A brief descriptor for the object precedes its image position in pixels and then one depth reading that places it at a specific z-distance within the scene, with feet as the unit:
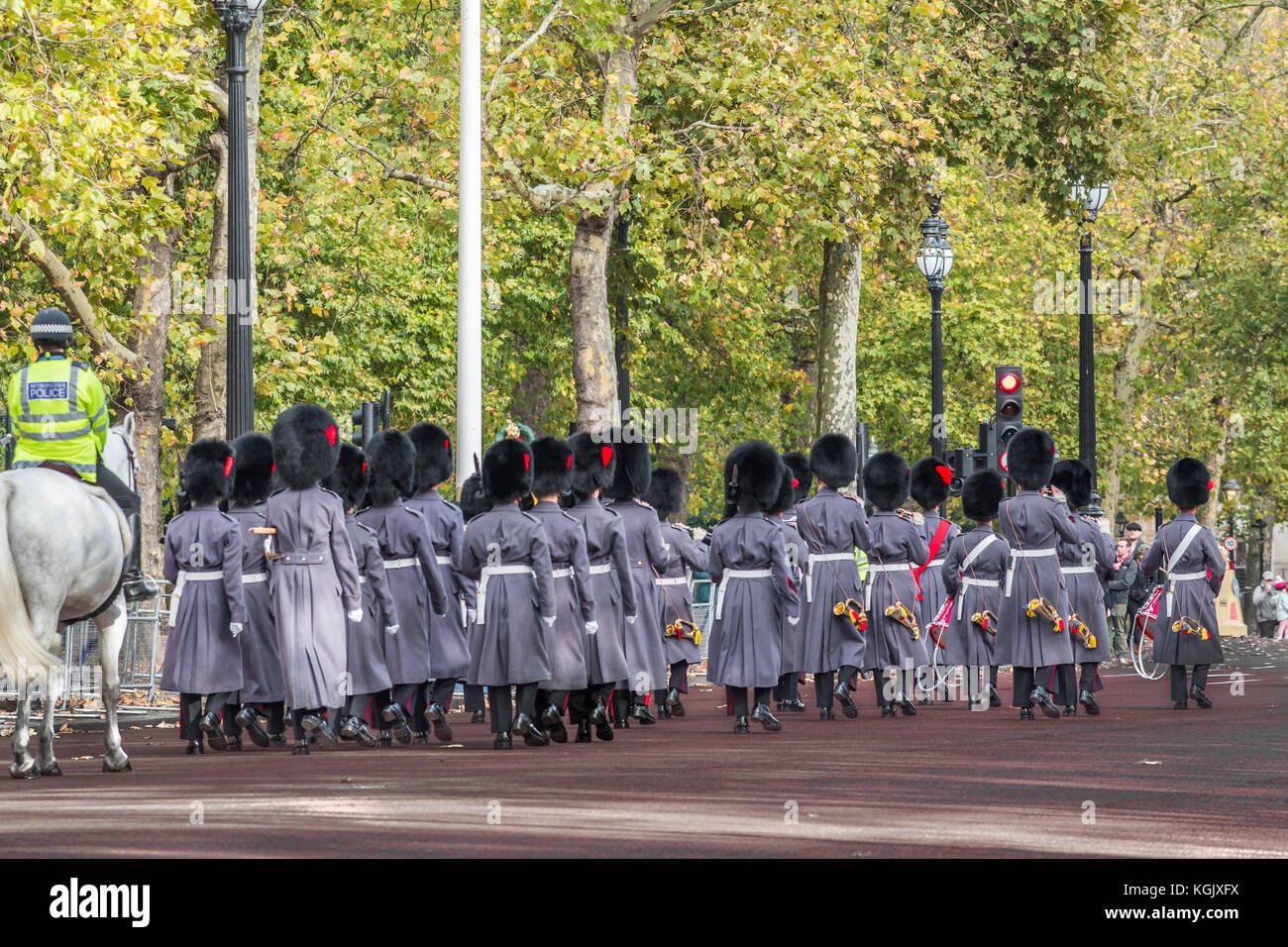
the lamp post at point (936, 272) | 90.84
